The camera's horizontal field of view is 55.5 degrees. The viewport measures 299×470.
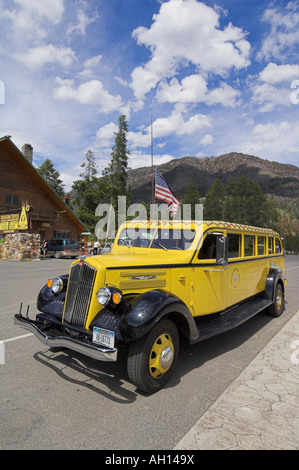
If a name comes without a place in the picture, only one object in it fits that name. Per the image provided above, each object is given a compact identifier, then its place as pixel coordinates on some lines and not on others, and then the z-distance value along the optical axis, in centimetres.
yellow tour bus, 293
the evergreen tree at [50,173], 4878
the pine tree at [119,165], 4619
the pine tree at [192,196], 5481
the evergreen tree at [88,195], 4290
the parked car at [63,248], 2496
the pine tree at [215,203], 5672
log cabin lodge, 2650
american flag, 1175
